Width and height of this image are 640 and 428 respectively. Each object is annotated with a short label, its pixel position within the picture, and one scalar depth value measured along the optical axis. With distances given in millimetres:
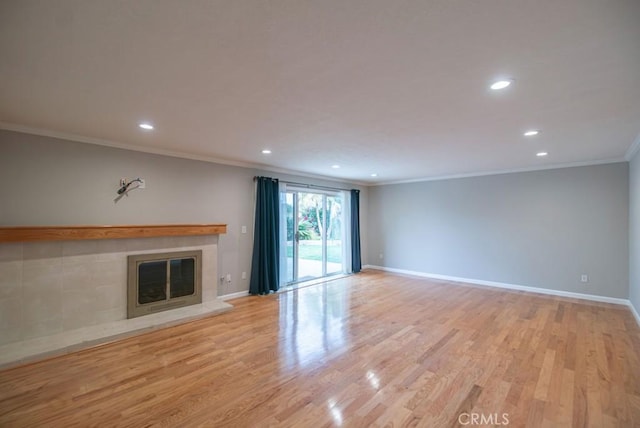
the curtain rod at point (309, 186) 5769
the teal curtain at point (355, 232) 7293
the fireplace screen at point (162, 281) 3779
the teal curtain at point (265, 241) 5211
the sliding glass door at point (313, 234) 6016
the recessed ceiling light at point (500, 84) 2059
